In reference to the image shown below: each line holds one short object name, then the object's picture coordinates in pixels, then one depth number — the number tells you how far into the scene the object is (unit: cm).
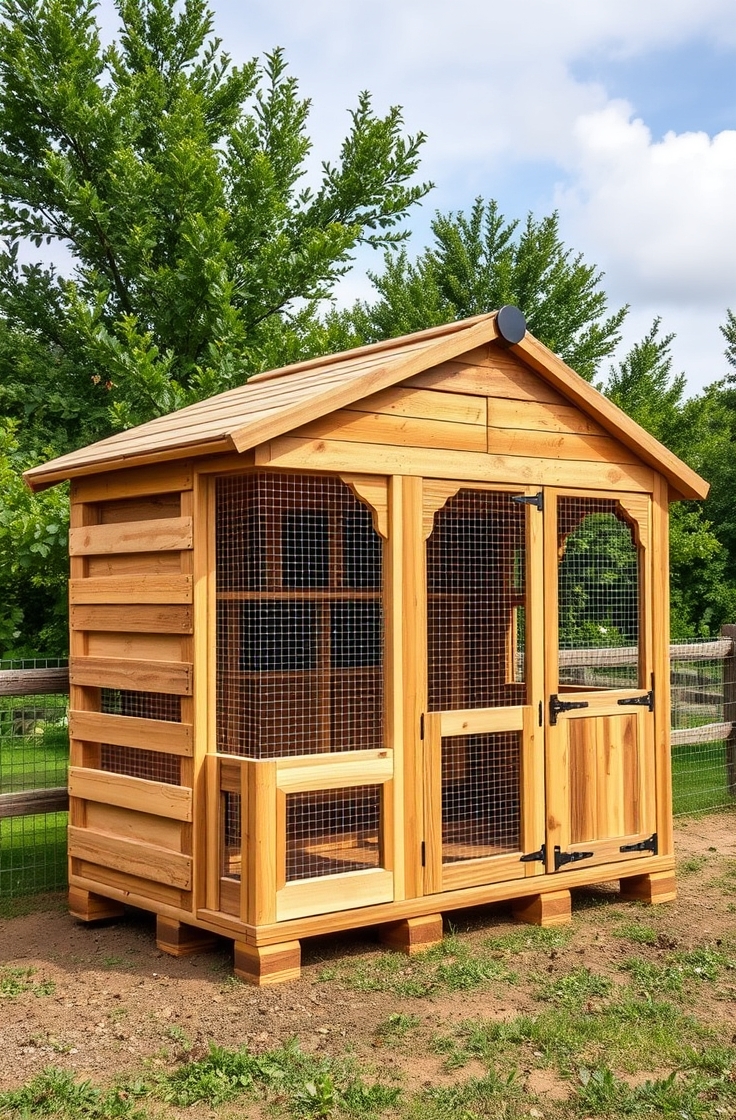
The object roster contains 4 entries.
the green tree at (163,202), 1334
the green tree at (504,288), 2248
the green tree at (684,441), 2127
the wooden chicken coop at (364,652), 585
